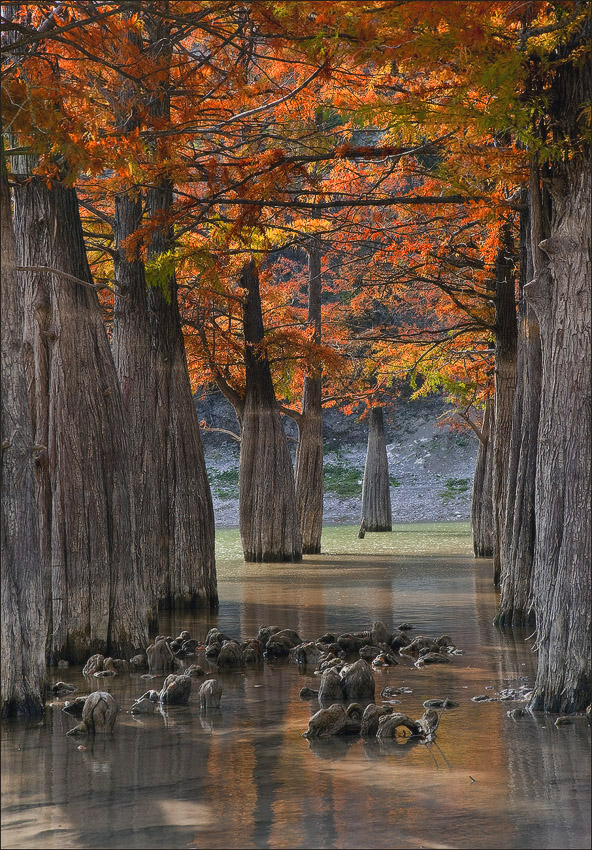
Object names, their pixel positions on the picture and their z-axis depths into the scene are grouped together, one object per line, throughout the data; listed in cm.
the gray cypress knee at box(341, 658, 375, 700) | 1589
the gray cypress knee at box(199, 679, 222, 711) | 1553
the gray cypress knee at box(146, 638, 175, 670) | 1877
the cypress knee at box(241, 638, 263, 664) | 1969
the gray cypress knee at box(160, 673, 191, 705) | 1584
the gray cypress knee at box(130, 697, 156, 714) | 1520
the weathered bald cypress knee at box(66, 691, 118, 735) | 1391
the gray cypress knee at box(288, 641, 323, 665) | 1970
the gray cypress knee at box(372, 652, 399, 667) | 1937
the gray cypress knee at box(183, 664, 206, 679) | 1820
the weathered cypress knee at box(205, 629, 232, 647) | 2115
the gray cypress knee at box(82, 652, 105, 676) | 1806
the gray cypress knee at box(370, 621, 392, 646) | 2106
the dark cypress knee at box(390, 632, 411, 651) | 2109
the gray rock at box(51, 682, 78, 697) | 1645
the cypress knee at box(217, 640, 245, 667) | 1931
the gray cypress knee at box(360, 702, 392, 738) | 1359
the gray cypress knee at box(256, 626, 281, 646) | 2136
